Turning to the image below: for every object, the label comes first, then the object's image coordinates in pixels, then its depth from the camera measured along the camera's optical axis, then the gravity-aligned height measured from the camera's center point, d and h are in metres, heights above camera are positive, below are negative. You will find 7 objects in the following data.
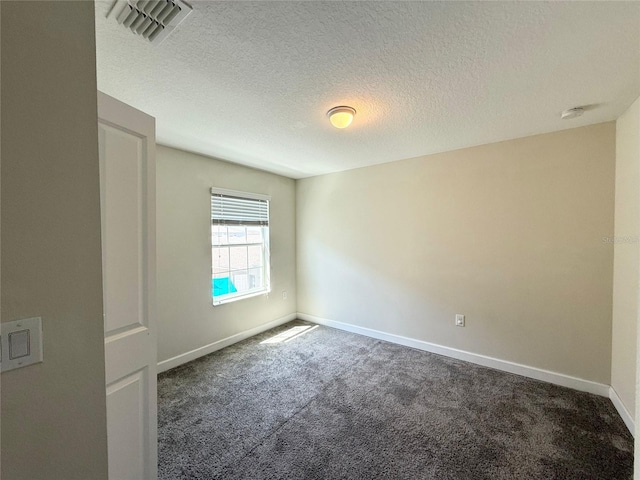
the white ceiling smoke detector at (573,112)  1.98 +0.95
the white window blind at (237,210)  3.26 +0.36
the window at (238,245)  3.30 -0.13
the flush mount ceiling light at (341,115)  1.96 +0.93
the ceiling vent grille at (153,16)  1.10 +0.99
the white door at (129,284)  1.11 -0.22
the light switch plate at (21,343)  0.57 -0.25
